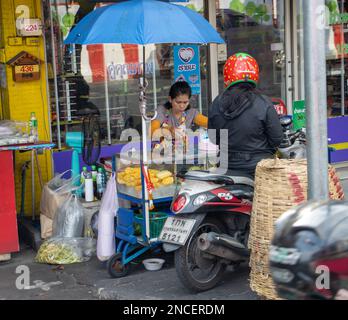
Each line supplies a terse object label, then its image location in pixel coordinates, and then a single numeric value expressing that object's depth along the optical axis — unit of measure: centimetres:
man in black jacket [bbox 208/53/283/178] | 548
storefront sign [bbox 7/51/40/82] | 743
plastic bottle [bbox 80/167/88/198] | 700
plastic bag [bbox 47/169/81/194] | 703
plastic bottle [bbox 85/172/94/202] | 692
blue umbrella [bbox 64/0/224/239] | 559
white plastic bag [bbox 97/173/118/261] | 611
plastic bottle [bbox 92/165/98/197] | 704
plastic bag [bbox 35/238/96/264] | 650
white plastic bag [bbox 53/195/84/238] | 668
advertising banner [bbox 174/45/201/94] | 866
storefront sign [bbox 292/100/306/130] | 898
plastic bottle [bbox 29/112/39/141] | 664
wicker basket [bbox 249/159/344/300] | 474
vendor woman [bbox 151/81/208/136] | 683
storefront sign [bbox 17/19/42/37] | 746
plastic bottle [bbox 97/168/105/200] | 701
